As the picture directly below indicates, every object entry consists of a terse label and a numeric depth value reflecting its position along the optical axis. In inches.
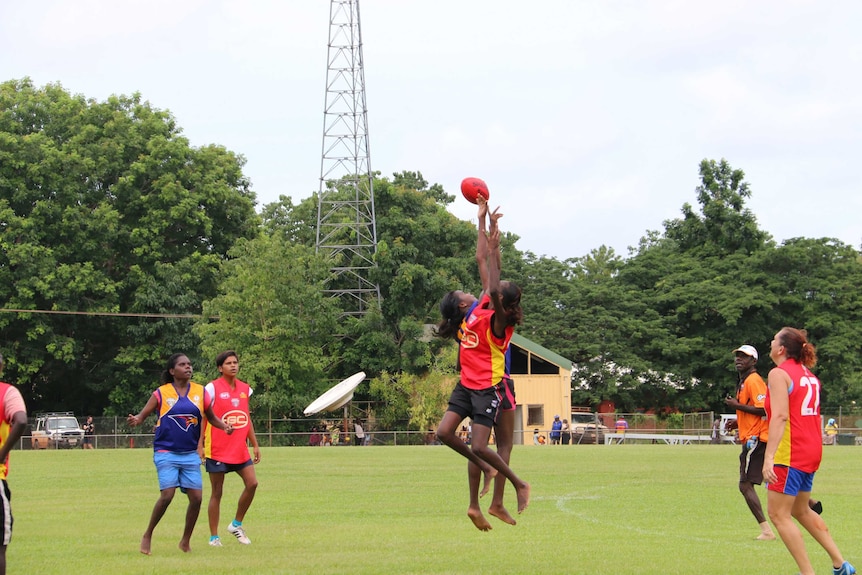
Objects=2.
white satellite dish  2058.3
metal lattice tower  2352.4
